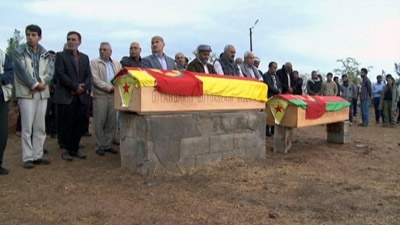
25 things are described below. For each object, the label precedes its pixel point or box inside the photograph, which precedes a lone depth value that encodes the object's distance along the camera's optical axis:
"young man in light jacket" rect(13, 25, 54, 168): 5.19
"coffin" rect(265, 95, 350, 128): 7.14
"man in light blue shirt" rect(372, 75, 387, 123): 15.53
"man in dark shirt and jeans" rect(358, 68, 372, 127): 13.84
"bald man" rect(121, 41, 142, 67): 6.52
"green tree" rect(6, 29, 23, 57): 23.73
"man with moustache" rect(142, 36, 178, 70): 6.11
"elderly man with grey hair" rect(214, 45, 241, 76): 6.98
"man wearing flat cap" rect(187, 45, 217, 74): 6.33
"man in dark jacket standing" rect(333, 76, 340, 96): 14.95
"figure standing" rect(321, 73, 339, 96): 14.30
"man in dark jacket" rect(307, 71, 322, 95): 13.91
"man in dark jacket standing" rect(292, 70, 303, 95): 10.29
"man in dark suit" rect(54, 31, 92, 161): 5.68
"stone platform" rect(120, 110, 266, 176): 4.95
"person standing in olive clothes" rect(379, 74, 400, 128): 13.97
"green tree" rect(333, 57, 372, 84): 30.84
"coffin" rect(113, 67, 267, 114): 4.88
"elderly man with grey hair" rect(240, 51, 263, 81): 8.02
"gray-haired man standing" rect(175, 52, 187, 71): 7.96
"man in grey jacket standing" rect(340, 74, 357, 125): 15.33
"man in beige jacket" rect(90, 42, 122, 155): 6.14
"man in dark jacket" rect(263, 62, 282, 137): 8.88
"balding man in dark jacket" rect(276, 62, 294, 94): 9.76
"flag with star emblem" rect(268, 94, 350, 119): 7.22
